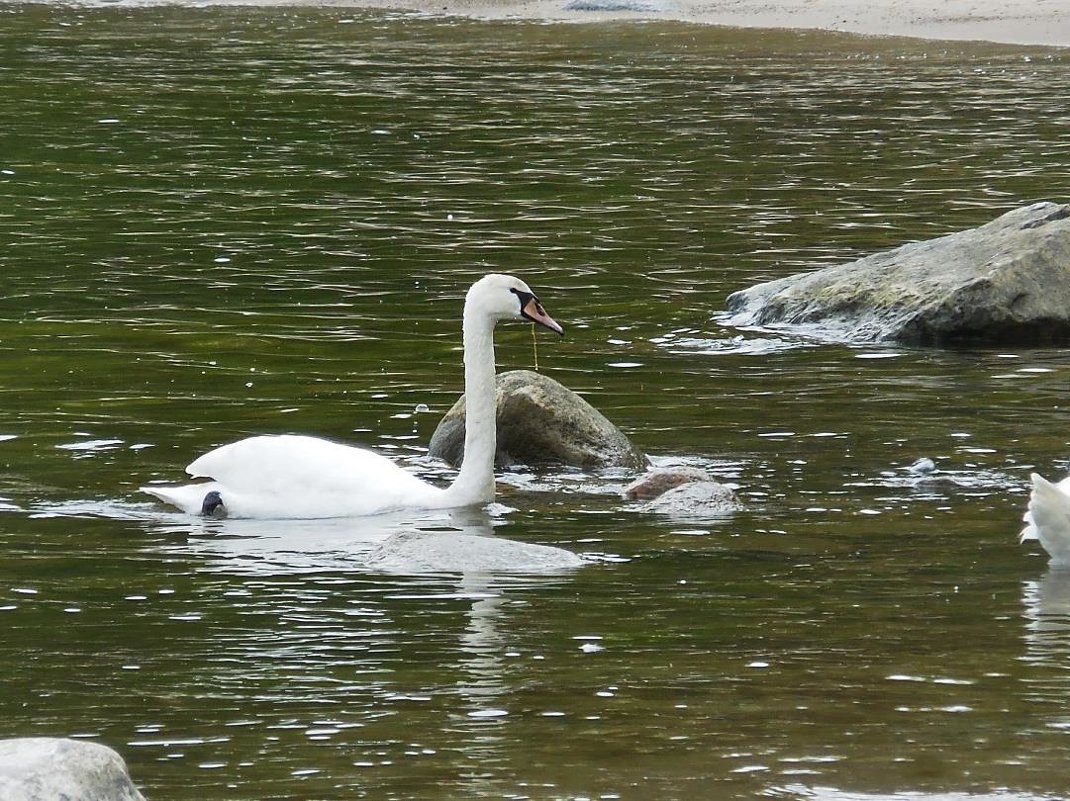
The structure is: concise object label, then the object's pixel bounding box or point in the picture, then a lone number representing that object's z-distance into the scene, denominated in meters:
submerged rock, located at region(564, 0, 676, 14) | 88.87
